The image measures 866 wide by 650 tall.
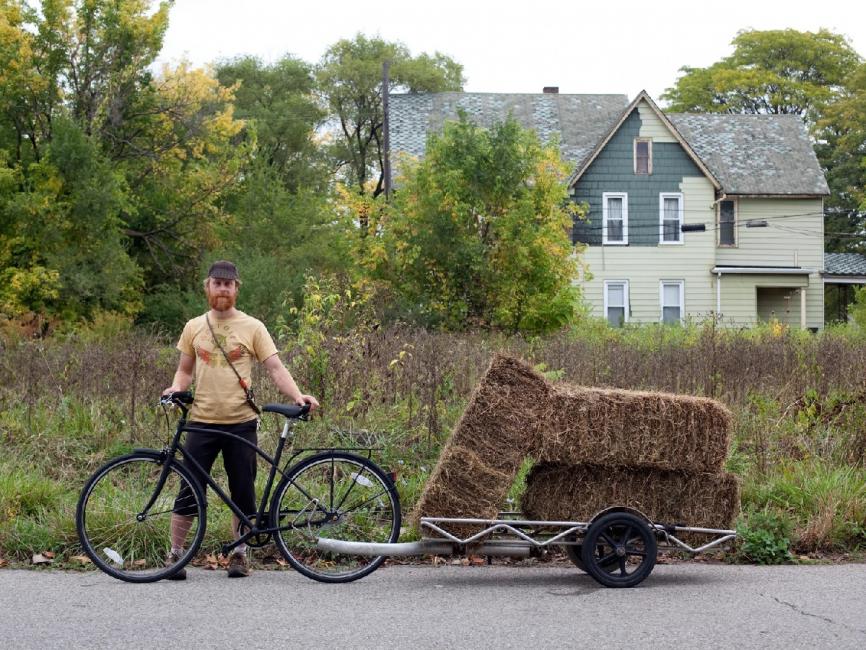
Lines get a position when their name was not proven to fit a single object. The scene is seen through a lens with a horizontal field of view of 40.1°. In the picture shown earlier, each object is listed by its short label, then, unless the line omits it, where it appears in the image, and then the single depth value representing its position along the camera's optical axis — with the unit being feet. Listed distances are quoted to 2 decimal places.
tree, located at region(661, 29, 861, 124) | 197.26
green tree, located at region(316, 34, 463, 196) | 182.91
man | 26.63
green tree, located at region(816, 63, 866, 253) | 180.34
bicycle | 26.14
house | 134.00
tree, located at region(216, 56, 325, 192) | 177.27
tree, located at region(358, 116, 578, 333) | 81.97
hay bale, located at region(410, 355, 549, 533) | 25.79
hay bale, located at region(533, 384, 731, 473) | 25.90
